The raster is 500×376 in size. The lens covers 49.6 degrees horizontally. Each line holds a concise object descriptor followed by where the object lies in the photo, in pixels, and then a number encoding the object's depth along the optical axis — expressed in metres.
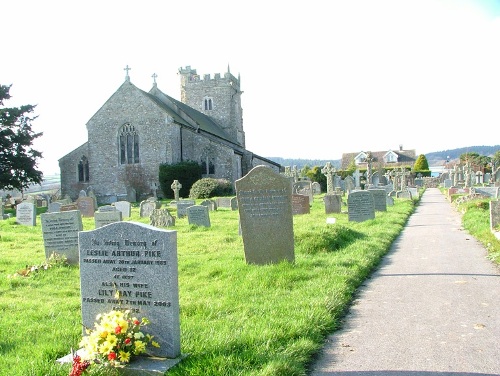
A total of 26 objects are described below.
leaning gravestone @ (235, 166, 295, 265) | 8.53
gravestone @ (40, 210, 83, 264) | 10.07
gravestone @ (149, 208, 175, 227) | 16.03
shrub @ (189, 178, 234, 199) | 35.25
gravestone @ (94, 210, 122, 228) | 12.94
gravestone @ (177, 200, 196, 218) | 19.77
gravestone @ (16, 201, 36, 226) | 19.45
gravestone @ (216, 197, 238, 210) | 25.05
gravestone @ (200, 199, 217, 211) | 23.51
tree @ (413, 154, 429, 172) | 75.06
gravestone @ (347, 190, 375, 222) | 15.46
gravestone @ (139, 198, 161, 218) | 21.84
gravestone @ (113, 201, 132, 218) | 20.89
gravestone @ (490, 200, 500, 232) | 11.47
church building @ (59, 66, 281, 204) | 40.22
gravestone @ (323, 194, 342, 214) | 18.88
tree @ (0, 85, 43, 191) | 37.06
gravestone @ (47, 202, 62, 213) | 21.65
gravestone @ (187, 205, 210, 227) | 15.70
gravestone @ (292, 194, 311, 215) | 19.09
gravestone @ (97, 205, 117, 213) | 17.90
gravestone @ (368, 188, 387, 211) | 18.80
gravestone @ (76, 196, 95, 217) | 22.83
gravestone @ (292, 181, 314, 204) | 27.38
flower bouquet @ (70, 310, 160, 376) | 4.07
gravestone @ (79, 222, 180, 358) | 4.46
